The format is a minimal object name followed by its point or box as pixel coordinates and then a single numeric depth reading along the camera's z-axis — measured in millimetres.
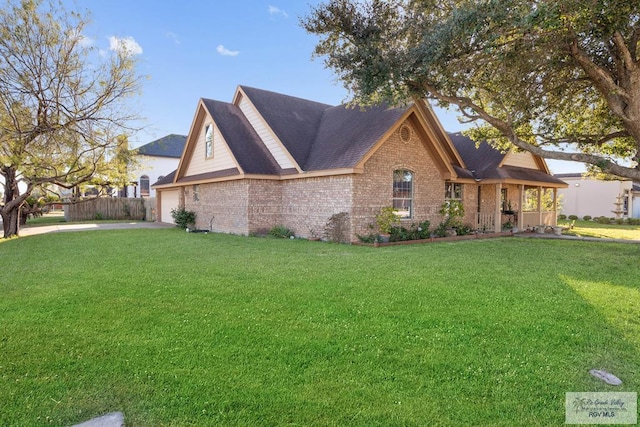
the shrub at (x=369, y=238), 13562
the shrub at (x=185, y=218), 19797
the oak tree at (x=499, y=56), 9055
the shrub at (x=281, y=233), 15461
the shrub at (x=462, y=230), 16500
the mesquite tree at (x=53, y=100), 13789
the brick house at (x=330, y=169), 14055
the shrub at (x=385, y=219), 13820
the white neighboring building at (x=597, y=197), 30433
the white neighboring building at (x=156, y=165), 35094
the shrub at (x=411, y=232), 14023
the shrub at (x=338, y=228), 13586
